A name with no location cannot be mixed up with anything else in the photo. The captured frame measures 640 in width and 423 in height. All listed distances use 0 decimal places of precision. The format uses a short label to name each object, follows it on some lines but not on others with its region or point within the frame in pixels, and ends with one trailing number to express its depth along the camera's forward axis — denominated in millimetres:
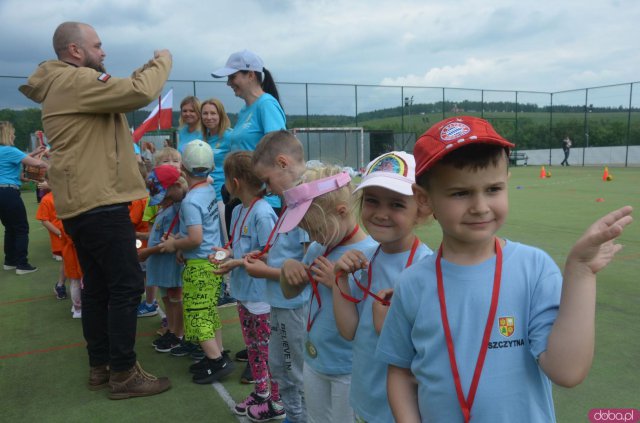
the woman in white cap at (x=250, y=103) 3713
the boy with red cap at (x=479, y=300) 1244
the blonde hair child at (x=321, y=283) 2076
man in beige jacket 3145
